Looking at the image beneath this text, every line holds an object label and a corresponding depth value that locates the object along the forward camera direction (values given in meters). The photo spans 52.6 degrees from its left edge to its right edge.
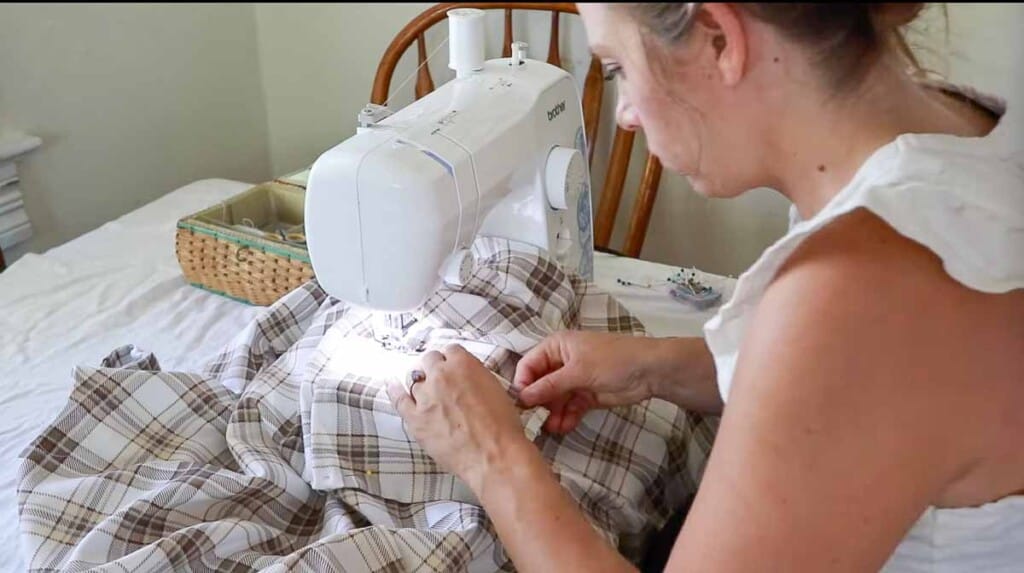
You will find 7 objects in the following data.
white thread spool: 1.10
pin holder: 1.33
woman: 0.63
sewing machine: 0.90
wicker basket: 1.33
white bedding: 1.20
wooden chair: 1.78
